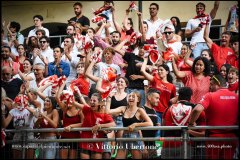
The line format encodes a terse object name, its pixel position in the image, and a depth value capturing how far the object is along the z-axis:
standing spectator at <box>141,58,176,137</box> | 15.22
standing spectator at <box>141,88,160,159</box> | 13.63
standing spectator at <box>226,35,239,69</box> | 16.12
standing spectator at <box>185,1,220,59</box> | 18.05
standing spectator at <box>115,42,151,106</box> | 16.25
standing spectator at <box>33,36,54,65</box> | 18.30
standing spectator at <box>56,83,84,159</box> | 14.00
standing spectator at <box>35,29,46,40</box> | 19.44
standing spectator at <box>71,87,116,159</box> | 13.81
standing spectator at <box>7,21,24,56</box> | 19.50
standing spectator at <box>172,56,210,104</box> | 15.12
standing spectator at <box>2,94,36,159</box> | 15.02
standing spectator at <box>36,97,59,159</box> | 14.21
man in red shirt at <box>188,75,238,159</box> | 12.91
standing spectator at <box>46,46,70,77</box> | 17.38
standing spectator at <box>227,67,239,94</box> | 14.16
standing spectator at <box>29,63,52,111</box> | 16.86
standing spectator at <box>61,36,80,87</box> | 17.33
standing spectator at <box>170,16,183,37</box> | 18.73
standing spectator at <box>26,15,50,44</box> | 20.16
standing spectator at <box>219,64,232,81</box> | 15.16
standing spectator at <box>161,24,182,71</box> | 16.89
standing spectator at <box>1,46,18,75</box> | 17.79
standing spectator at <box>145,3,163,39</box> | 18.62
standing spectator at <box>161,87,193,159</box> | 13.20
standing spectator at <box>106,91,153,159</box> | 13.61
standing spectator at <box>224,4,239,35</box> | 17.50
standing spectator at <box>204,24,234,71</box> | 16.54
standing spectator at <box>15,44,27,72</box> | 18.73
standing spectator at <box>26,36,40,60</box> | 19.13
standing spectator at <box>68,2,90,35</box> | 19.62
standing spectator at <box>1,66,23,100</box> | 16.66
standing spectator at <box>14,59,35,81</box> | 17.06
